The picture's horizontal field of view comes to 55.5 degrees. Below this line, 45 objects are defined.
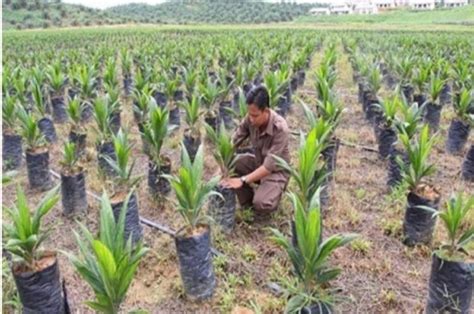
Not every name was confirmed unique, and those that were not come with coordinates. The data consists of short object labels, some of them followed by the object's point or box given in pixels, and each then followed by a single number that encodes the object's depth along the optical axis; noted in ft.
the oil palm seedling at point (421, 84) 23.25
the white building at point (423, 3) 295.32
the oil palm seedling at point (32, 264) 8.21
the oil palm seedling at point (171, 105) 22.59
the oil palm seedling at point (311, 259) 7.97
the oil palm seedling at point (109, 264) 7.20
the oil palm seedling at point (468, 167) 16.00
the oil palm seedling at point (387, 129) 16.76
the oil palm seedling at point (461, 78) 22.95
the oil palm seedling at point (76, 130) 17.71
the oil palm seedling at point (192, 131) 17.30
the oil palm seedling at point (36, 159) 15.26
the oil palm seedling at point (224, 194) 12.14
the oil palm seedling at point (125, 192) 11.93
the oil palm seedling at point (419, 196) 11.59
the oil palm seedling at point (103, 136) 16.03
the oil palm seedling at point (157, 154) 13.99
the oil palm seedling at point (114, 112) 19.18
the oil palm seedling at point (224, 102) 22.29
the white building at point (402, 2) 316.81
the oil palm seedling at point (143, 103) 18.99
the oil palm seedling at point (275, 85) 19.43
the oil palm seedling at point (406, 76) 27.24
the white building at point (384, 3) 319.88
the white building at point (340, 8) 309.63
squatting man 12.24
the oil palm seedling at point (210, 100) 19.56
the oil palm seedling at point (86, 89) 23.09
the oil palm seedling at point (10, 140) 17.35
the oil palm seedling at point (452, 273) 8.72
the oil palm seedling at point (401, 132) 14.61
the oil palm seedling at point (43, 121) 19.29
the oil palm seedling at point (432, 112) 21.44
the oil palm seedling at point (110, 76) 24.64
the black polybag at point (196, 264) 9.76
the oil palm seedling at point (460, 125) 18.03
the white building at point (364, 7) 290.81
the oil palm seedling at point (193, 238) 9.76
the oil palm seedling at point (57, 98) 24.09
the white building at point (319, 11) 287.65
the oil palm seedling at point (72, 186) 13.64
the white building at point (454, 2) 277.76
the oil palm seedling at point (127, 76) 32.23
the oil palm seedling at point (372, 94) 23.44
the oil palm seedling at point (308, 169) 10.64
